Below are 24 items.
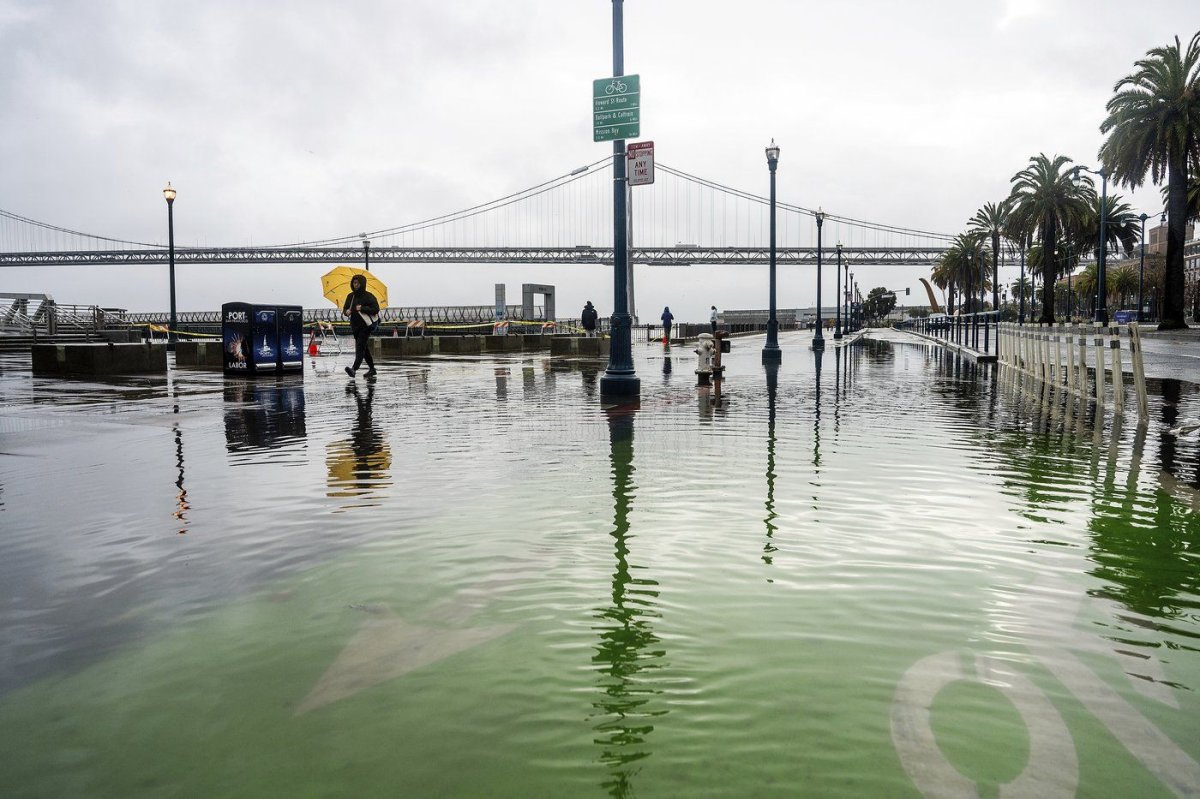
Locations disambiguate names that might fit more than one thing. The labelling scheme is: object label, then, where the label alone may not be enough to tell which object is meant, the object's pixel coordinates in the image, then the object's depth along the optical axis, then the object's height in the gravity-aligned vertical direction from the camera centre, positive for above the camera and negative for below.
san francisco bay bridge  113.25 +11.42
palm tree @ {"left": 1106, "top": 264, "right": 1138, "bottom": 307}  137.38 +8.06
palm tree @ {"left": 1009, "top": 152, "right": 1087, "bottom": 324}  68.12 +10.02
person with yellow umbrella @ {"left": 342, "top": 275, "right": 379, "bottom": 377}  19.42 +0.60
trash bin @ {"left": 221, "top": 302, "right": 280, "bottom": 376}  20.30 +0.12
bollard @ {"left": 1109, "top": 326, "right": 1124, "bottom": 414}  11.65 -0.49
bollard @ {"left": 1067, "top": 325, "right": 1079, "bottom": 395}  14.23 -0.32
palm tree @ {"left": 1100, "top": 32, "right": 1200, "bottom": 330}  45.78 +10.28
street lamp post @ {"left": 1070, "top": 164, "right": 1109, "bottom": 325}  46.81 +3.85
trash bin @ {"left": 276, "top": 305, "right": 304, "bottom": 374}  21.22 +0.11
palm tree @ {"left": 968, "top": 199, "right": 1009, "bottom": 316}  88.90 +11.88
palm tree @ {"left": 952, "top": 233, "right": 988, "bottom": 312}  117.62 +9.80
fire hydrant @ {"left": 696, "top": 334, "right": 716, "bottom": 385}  17.30 -0.41
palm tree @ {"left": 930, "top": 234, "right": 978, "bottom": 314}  119.88 +9.74
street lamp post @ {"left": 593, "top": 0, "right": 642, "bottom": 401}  14.23 +0.67
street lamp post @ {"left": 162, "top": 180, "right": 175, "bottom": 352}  42.29 +5.42
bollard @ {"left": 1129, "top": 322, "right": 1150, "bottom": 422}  10.79 -0.49
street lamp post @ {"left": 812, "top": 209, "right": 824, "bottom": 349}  36.23 -0.16
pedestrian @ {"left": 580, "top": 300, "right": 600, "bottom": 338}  41.44 +0.91
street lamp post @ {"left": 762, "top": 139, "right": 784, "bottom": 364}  27.17 +0.47
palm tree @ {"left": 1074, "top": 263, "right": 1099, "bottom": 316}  134.25 +7.89
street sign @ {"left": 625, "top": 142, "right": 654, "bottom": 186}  15.53 +3.04
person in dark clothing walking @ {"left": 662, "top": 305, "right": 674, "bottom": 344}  40.37 +0.81
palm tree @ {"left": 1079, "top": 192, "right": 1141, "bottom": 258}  71.86 +8.85
